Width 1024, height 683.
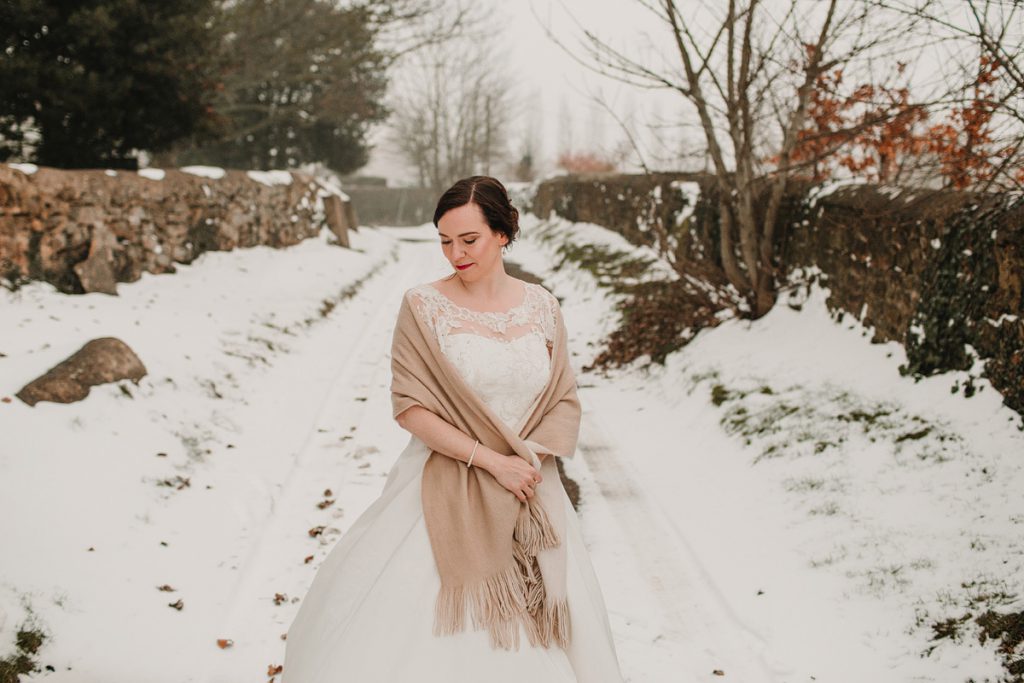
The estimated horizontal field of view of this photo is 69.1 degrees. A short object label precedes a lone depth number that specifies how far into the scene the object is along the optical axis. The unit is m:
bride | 2.10
